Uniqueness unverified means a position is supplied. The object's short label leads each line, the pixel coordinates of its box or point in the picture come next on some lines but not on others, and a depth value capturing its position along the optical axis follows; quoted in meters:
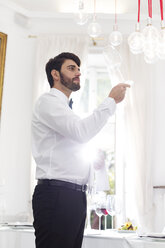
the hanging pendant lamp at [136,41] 2.36
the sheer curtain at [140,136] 3.70
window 4.27
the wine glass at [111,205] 2.33
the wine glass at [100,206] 2.35
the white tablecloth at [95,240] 1.89
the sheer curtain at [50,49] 4.02
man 1.68
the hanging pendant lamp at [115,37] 2.55
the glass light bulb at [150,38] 2.31
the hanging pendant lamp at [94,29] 2.54
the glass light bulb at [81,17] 2.51
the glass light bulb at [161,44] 2.27
